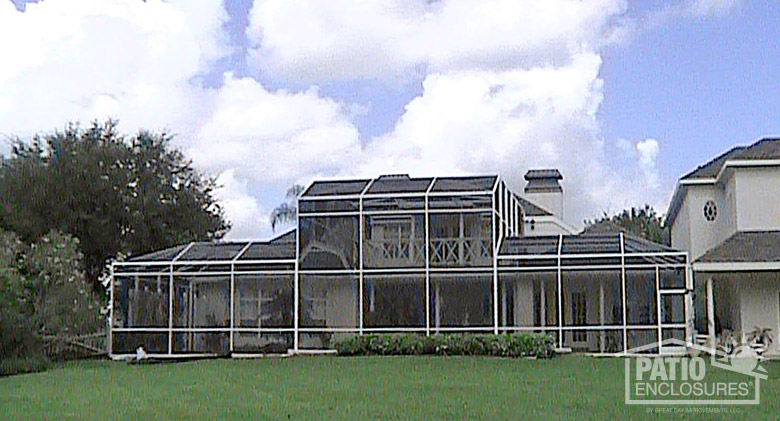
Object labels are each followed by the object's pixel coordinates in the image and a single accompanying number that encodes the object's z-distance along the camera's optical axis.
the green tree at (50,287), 27.61
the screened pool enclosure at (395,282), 28.03
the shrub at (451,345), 26.12
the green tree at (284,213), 38.50
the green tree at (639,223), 53.78
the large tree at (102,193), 36.41
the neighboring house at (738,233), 26.53
